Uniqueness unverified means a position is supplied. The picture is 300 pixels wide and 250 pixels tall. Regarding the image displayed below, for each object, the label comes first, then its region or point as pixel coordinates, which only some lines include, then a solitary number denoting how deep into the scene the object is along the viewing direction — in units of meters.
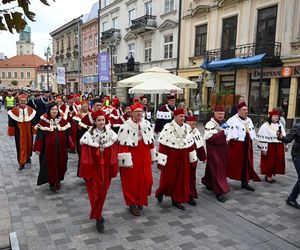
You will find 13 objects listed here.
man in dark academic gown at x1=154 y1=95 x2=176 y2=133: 6.88
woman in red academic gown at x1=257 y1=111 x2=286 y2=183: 5.16
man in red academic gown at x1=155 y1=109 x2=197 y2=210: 3.97
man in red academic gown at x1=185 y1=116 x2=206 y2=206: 4.21
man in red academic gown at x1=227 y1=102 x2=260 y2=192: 4.67
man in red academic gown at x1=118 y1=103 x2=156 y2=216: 3.71
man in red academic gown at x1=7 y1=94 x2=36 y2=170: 5.75
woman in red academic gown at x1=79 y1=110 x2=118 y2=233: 3.32
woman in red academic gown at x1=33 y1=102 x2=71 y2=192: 4.51
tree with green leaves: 1.43
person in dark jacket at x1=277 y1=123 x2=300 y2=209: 3.86
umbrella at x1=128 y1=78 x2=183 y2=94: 8.66
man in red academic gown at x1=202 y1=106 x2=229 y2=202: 4.31
